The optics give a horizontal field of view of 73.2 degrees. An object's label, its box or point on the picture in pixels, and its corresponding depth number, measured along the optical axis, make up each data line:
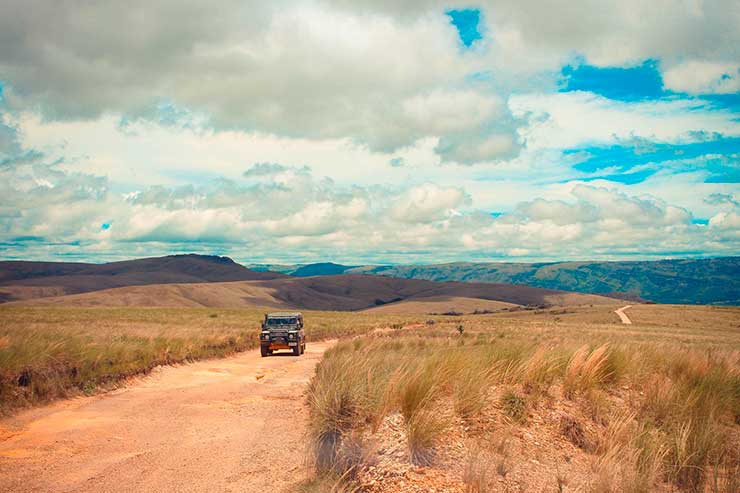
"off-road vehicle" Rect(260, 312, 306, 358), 26.95
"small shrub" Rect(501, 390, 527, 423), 8.48
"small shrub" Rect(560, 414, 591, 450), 8.03
